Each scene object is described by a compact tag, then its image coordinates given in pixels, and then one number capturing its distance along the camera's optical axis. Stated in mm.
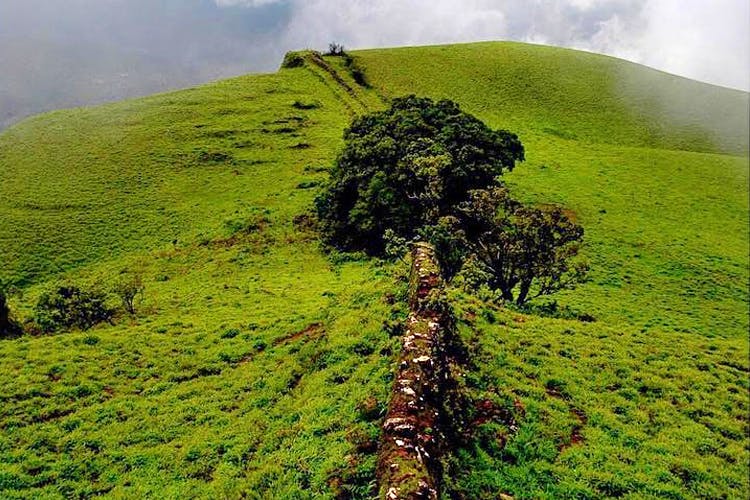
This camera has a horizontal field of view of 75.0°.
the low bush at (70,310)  28094
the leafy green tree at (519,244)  27203
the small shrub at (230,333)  25334
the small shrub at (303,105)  79312
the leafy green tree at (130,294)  30562
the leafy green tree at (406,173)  37312
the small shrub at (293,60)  100481
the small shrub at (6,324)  27345
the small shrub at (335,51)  104812
